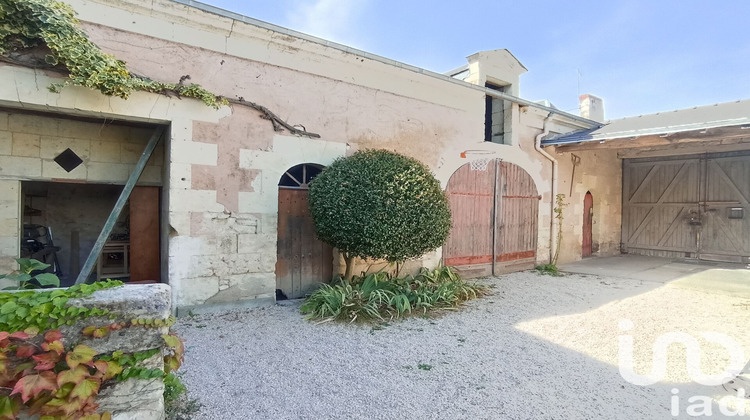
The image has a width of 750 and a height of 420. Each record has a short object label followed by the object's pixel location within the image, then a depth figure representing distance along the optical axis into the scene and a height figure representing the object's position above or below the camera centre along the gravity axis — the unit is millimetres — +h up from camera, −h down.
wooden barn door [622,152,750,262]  9039 +142
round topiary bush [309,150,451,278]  4605 +0
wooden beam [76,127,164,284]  4219 +18
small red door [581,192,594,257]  9953 -315
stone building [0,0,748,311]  4320 +858
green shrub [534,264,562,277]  7743 -1322
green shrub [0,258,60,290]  2053 -424
